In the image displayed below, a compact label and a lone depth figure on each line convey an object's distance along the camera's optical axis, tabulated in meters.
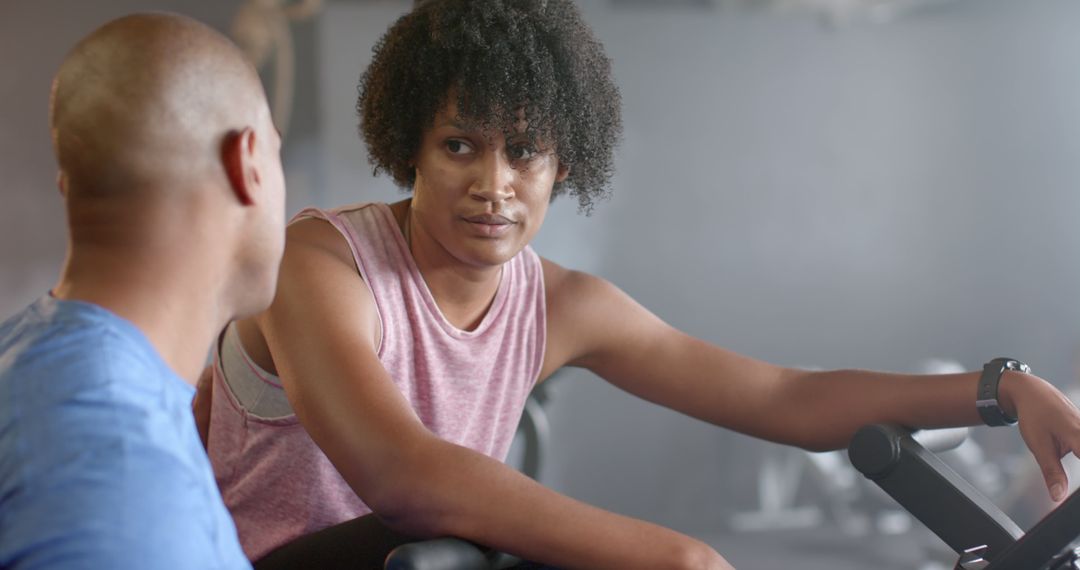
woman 1.23
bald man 0.68
